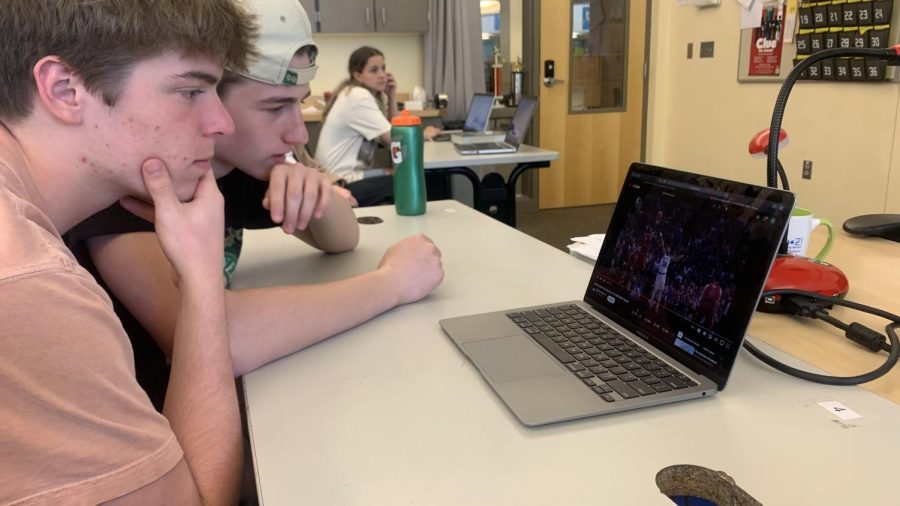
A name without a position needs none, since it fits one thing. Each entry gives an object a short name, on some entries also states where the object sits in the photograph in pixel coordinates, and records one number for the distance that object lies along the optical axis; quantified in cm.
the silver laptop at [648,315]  69
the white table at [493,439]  57
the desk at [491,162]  310
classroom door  478
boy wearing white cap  88
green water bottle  165
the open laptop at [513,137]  328
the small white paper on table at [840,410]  67
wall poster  355
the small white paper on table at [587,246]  123
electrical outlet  354
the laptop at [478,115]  383
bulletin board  297
